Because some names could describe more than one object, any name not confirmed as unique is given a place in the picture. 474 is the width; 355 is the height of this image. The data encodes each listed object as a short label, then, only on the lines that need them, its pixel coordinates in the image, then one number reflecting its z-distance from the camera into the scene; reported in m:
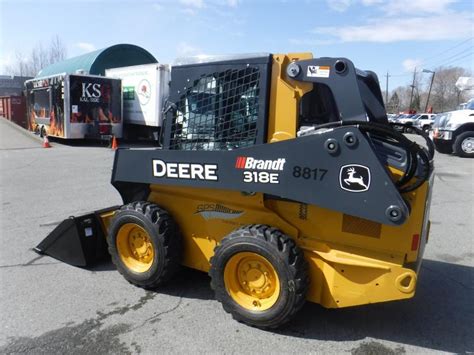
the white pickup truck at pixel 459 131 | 15.34
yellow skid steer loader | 3.03
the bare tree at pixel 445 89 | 77.07
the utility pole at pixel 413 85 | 69.75
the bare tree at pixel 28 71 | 60.84
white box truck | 18.12
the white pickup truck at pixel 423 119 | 35.81
